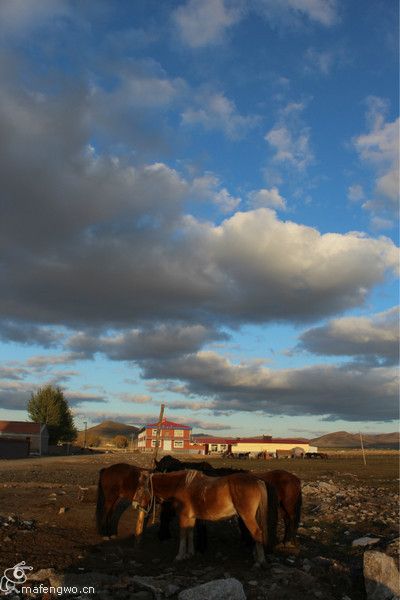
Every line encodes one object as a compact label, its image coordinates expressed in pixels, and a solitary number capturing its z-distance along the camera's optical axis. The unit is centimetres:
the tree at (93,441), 12714
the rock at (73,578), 749
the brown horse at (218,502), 917
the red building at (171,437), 10069
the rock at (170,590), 738
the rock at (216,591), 700
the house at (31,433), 7269
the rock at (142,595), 719
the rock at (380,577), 780
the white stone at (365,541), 1123
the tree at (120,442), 12202
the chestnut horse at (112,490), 1130
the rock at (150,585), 738
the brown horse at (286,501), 1086
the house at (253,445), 11919
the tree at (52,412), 8025
